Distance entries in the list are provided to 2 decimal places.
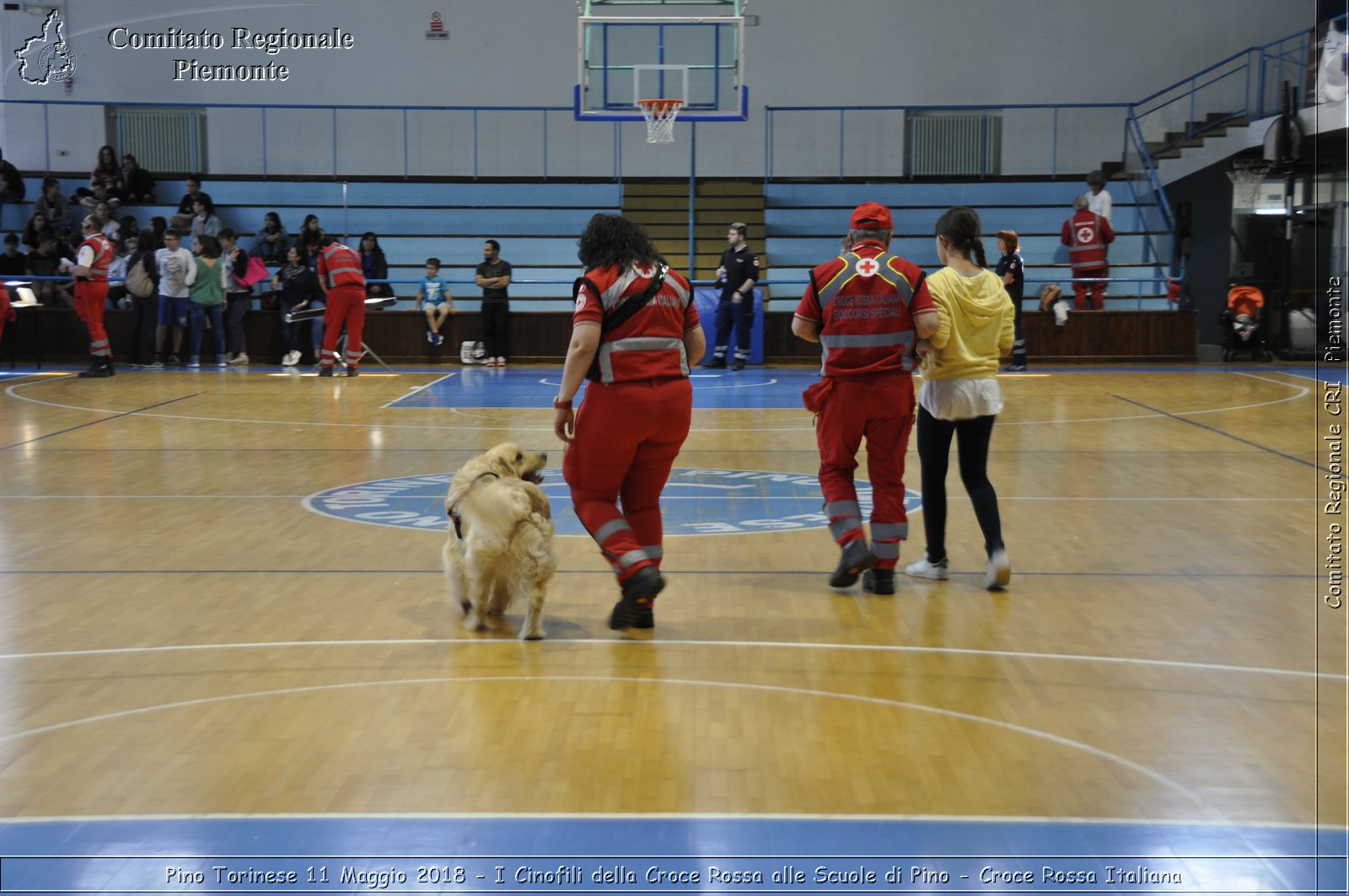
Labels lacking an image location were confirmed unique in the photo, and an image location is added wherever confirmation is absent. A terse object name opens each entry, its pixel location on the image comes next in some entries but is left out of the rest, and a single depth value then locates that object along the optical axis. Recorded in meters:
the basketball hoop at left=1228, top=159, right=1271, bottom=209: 21.69
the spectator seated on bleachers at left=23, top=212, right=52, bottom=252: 20.69
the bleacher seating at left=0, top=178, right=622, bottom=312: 22.53
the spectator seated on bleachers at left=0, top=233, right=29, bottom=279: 20.12
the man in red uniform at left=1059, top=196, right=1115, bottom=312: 19.94
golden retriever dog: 5.07
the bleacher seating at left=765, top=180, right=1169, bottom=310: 22.00
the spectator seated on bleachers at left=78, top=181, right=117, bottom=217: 21.52
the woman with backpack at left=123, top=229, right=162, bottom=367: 18.97
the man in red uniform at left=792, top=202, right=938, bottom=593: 5.88
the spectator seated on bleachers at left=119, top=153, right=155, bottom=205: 22.42
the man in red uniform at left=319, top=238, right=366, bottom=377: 16.50
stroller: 19.70
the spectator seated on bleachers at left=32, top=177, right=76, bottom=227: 21.38
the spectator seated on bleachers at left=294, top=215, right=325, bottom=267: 19.56
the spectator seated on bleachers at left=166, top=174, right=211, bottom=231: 21.12
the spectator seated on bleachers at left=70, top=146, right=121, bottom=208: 22.02
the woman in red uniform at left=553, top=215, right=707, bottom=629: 5.23
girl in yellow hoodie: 5.99
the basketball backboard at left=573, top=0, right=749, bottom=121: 18.69
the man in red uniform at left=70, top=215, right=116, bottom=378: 16.39
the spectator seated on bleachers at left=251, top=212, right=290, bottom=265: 20.39
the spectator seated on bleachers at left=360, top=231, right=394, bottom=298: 19.91
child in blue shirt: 19.64
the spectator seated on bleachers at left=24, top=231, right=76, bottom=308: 19.95
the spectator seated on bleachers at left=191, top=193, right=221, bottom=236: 20.89
